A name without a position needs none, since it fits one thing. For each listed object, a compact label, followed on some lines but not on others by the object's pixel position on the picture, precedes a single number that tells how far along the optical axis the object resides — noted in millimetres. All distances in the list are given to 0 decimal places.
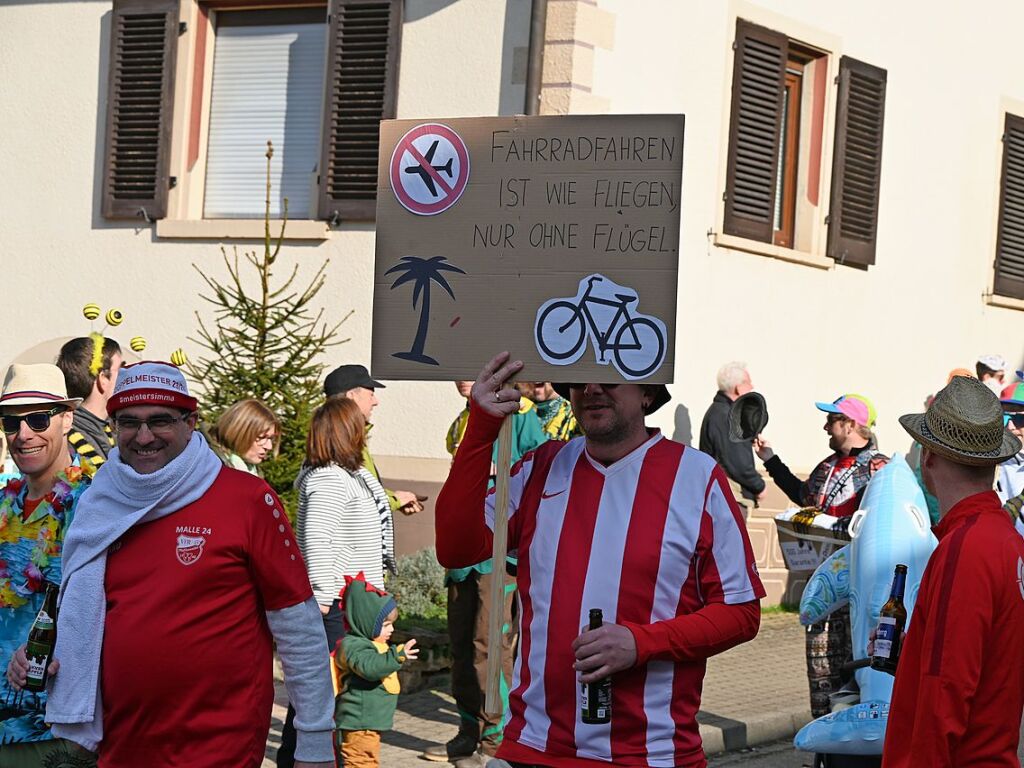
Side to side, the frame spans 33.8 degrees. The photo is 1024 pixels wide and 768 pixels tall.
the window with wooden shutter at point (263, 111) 13938
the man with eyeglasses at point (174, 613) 4551
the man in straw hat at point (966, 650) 4098
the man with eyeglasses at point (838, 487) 8812
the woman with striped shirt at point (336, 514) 7676
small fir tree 11383
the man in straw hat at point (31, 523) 5066
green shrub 11586
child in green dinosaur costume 7469
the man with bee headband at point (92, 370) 7582
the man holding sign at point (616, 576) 4234
